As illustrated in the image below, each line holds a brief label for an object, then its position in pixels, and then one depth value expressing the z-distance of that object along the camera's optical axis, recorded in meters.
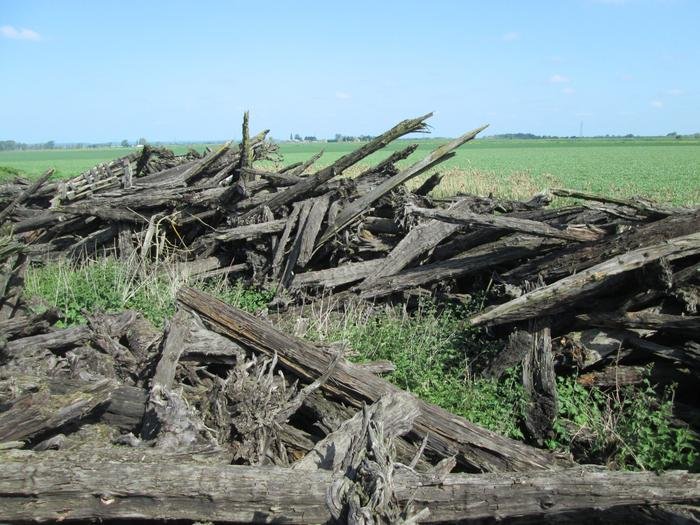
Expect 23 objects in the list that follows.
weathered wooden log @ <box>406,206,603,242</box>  6.30
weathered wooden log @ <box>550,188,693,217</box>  5.91
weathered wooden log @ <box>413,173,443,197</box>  9.15
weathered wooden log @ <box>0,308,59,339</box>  5.28
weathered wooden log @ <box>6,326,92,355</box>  5.16
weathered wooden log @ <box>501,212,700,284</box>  5.66
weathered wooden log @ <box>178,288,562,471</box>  4.40
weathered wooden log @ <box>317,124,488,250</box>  8.05
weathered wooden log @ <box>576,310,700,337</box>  5.32
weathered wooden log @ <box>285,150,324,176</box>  11.51
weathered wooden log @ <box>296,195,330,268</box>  7.91
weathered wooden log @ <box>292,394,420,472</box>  3.96
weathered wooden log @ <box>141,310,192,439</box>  4.17
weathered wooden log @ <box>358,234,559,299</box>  6.79
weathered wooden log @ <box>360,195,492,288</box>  7.54
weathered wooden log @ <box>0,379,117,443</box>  3.84
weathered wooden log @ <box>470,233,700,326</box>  5.42
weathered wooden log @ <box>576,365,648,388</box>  5.51
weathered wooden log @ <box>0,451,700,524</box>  3.28
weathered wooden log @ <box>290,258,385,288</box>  7.76
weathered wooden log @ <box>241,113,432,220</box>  8.30
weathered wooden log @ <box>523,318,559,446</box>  5.14
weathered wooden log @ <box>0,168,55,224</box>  9.92
